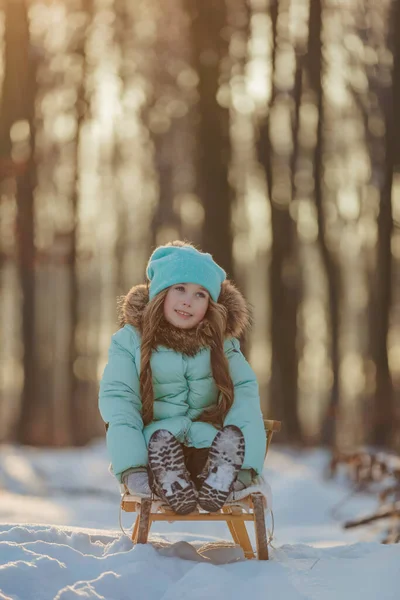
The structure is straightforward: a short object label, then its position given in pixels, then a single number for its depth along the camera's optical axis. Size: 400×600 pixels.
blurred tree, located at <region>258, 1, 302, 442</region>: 15.96
